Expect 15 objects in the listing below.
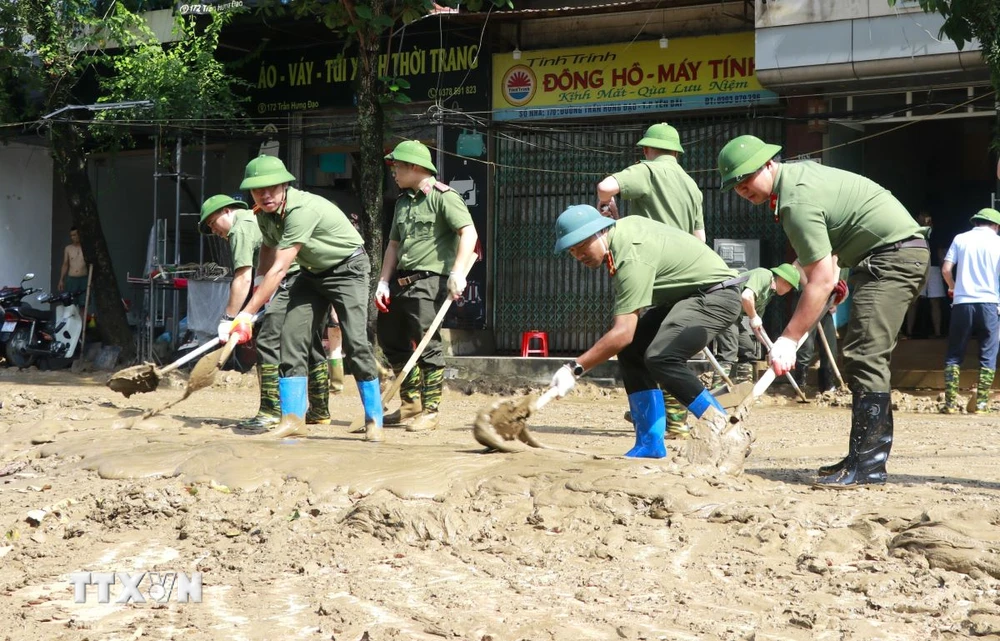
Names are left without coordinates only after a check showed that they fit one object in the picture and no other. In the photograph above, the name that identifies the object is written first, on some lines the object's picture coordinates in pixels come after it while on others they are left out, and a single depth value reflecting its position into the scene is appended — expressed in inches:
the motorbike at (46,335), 598.9
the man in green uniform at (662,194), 296.8
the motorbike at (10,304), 597.9
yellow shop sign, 531.8
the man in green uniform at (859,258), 220.8
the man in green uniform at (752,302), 343.1
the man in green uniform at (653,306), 230.5
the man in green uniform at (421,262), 324.5
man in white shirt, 404.5
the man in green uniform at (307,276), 283.4
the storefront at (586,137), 533.6
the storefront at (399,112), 584.7
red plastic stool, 568.1
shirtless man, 644.7
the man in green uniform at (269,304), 321.4
